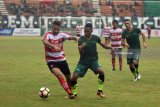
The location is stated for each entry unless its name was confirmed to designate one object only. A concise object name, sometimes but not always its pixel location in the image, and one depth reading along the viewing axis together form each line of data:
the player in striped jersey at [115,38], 22.28
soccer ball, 12.81
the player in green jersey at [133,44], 17.53
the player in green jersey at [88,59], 13.23
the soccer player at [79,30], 48.19
